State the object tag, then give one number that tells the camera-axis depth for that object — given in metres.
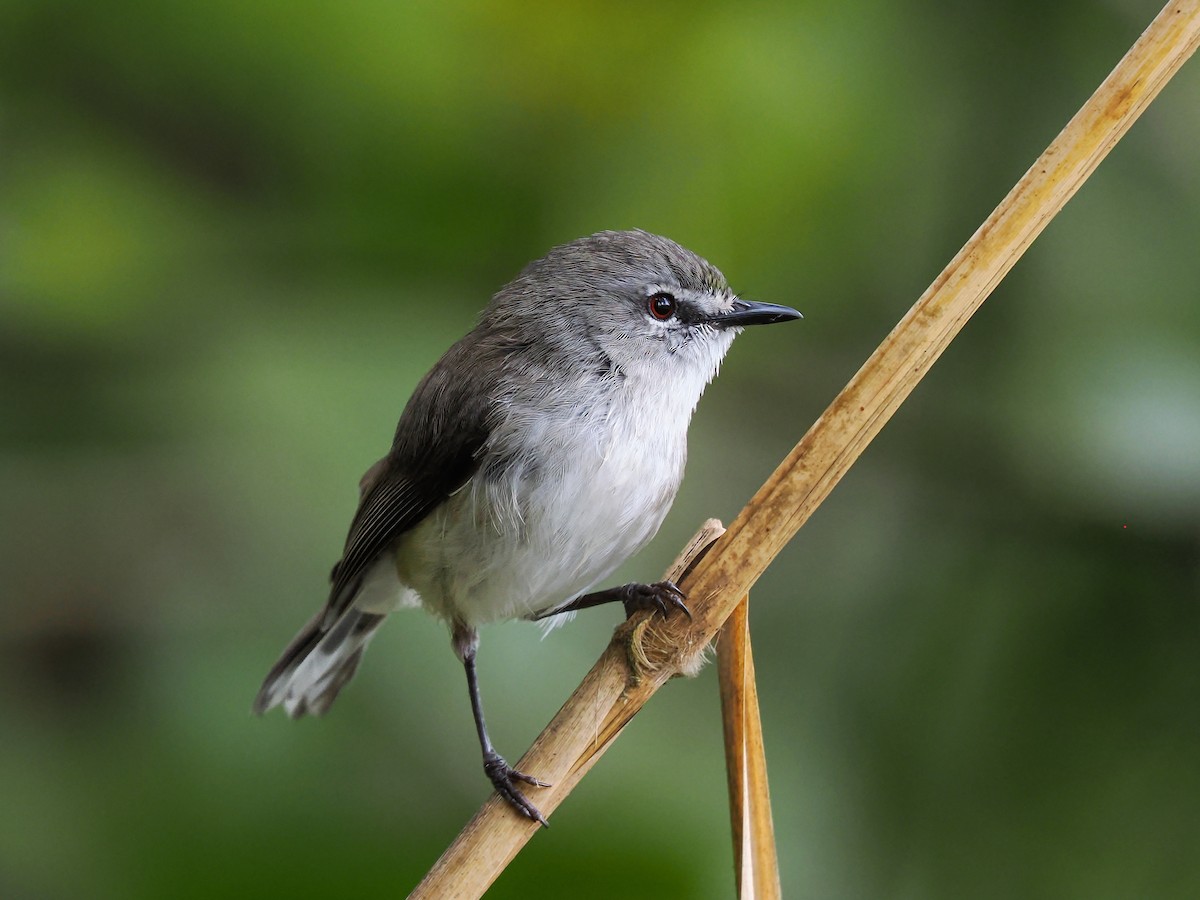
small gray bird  3.29
